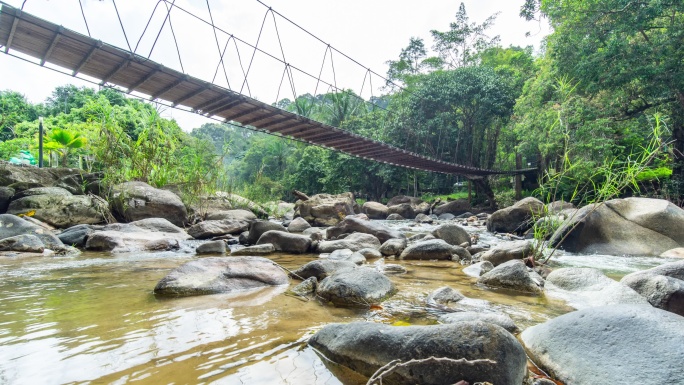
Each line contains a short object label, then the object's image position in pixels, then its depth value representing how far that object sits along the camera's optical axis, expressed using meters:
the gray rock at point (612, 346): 0.99
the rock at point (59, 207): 4.85
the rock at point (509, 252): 3.29
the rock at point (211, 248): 3.98
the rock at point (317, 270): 2.54
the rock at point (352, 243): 4.21
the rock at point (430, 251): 3.74
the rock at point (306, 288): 2.13
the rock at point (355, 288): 1.94
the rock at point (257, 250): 3.85
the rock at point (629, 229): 4.28
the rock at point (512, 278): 2.35
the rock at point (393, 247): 4.05
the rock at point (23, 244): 3.48
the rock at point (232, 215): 6.34
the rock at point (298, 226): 6.09
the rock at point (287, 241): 4.24
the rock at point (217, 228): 5.26
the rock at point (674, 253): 3.95
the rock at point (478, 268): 2.91
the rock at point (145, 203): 5.48
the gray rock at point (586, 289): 1.92
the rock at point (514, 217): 6.94
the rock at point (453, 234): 4.84
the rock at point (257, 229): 4.92
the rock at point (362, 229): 5.05
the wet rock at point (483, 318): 1.50
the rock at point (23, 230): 3.79
